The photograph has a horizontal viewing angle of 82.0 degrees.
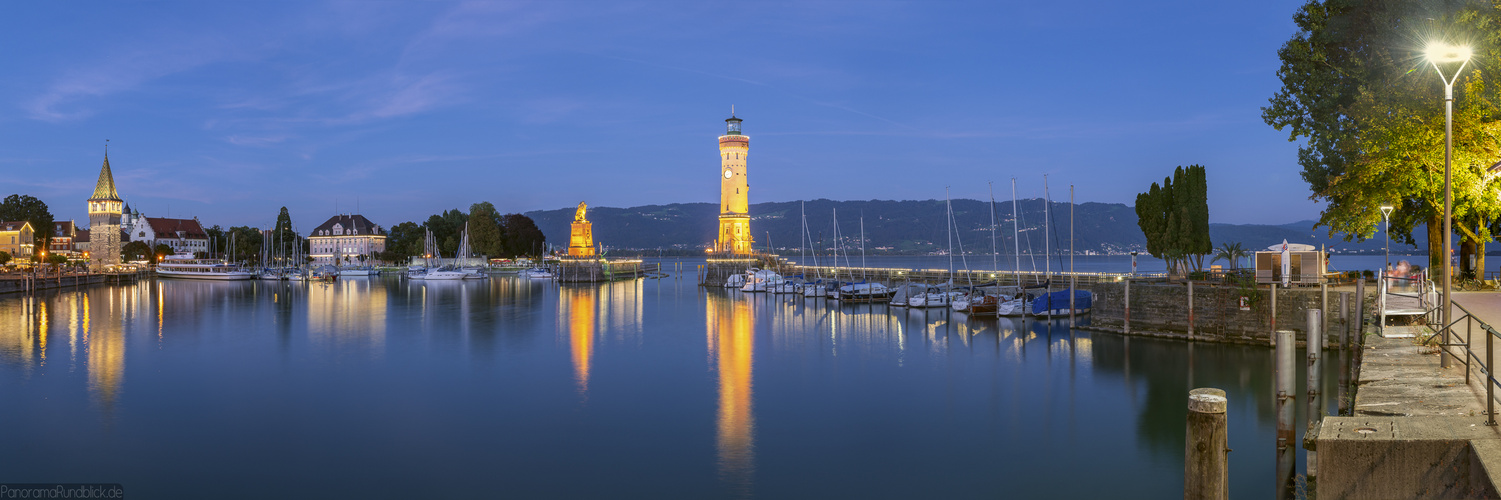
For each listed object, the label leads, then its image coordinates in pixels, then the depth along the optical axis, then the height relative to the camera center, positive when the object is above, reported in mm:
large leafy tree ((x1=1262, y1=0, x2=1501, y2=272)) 19969 +3482
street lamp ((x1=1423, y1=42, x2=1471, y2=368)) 10844 +2397
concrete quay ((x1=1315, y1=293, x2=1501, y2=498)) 7023 -1716
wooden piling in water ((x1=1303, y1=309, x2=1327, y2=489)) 13938 -1696
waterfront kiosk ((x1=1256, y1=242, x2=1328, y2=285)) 26703 -435
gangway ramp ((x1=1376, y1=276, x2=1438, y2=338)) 15118 -1082
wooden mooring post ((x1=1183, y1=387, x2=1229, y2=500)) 7915 -1814
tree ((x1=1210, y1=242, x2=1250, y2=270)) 34125 -133
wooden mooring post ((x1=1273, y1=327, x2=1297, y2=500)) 12555 -2349
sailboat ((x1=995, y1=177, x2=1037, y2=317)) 39619 -2508
